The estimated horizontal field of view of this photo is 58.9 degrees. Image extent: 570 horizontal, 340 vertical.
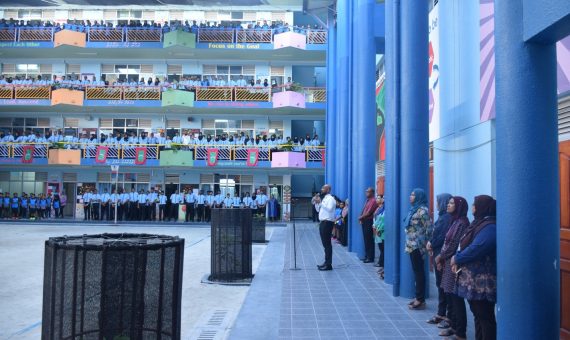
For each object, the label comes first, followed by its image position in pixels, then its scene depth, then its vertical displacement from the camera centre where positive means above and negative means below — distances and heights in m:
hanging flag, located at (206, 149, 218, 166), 29.80 +2.10
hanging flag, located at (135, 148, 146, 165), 30.06 +2.21
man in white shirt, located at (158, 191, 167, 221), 28.77 -0.74
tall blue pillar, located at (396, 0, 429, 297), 8.45 +1.53
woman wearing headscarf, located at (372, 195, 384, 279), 10.43 -0.69
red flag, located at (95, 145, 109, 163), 30.28 +2.20
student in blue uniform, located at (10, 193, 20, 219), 29.69 -0.70
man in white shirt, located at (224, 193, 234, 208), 28.31 -0.42
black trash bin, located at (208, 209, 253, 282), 10.12 -1.01
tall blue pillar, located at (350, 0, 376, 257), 13.68 +2.37
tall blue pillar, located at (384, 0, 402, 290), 8.66 +0.72
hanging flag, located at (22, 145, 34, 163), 30.20 +2.34
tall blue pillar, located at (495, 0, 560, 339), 3.69 +0.04
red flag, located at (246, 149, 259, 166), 29.56 +2.16
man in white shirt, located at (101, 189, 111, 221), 28.81 -0.73
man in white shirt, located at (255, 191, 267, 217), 28.91 -0.47
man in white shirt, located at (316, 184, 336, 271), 10.62 -0.48
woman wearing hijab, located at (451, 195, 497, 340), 4.87 -0.70
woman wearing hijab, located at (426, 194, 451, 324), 6.40 -0.54
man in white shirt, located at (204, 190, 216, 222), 28.45 -0.59
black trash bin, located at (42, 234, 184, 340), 3.48 -0.69
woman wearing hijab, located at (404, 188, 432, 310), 7.38 -0.60
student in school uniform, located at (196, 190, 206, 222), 28.70 -0.77
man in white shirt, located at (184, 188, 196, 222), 28.45 -0.77
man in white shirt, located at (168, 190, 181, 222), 28.80 -0.61
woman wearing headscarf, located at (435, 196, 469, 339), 5.69 -0.73
